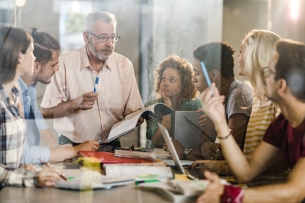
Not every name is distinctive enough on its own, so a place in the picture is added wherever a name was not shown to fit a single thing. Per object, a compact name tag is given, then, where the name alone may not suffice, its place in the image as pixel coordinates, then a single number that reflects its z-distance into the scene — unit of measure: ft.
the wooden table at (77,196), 5.77
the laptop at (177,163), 7.04
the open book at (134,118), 8.29
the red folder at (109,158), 7.41
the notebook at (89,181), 6.16
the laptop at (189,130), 8.48
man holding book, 8.04
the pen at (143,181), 6.38
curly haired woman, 8.48
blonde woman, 6.81
